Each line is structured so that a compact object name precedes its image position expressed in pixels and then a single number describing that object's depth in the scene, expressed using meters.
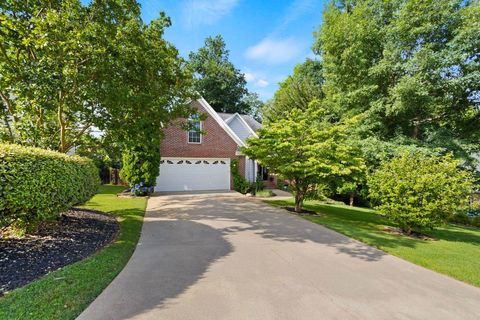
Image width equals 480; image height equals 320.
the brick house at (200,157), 15.39
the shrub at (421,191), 7.10
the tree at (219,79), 34.03
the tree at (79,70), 5.78
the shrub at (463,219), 12.71
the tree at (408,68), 11.77
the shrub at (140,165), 12.68
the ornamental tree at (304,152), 8.90
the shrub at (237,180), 15.68
